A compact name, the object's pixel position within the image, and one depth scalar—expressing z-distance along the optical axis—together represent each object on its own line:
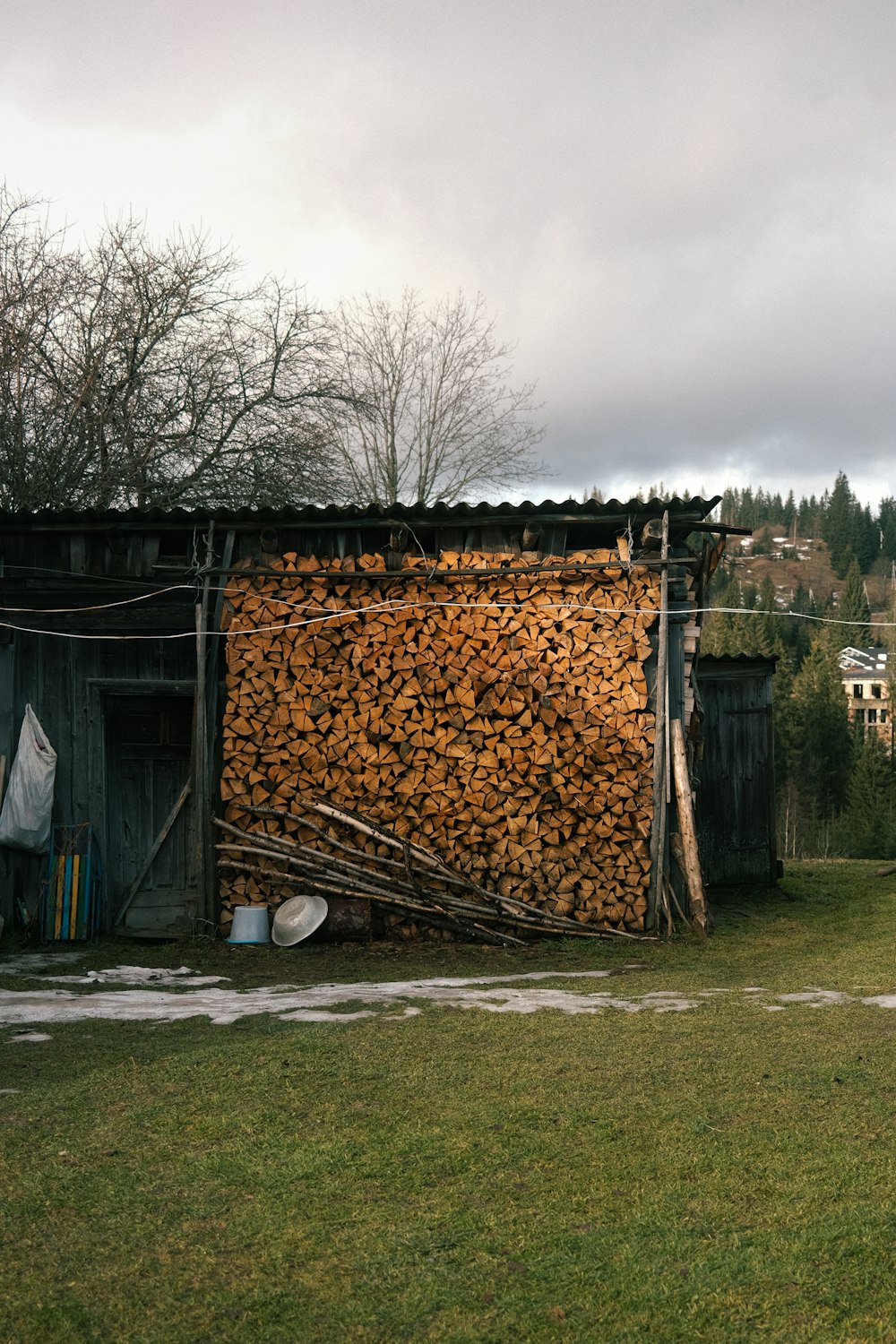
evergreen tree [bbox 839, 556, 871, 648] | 80.88
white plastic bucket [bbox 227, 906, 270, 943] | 9.56
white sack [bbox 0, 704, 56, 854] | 9.66
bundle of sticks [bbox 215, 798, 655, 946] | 9.64
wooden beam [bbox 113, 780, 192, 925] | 9.98
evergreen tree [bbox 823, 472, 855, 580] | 142.50
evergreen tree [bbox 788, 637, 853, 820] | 47.22
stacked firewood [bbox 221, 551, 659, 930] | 9.76
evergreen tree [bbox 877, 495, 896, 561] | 143.75
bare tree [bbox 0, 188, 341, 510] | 17.03
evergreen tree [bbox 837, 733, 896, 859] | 37.12
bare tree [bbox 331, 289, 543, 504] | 26.06
